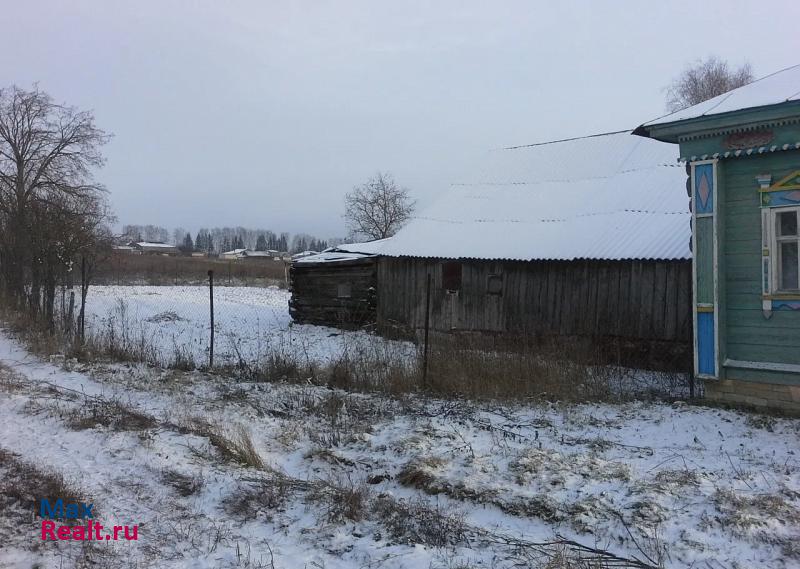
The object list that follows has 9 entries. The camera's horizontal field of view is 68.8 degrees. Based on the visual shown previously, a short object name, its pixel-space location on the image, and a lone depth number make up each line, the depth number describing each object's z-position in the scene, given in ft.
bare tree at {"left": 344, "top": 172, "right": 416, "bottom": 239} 157.79
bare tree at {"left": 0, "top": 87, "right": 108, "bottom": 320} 48.88
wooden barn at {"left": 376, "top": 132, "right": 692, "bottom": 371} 39.01
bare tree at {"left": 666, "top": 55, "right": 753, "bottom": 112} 111.96
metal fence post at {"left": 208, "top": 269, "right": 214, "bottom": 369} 32.53
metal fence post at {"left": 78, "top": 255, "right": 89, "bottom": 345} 38.87
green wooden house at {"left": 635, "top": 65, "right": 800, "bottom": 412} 22.88
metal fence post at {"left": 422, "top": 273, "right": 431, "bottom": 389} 26.91
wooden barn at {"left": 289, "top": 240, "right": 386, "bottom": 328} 56.70
